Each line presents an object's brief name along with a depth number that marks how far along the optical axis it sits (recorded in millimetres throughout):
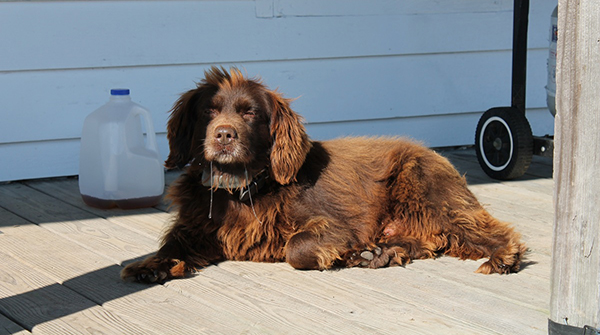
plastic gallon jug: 4379
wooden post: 2021
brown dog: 3291
